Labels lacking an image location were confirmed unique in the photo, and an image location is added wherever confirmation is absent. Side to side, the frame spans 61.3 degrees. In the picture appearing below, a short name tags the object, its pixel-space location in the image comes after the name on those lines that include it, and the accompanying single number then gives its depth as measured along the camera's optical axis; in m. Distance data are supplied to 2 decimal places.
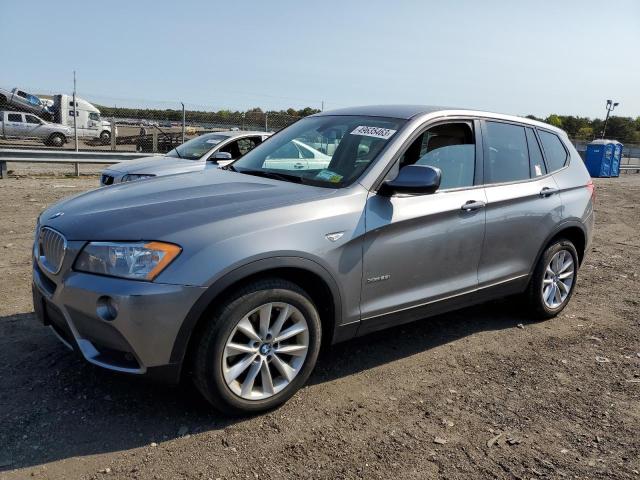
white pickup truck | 25.64
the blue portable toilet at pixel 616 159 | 23.95
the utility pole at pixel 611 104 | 38.40
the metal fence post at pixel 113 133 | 21.20
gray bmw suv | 2.68
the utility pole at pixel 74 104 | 15.68
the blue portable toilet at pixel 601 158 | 23.66
